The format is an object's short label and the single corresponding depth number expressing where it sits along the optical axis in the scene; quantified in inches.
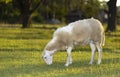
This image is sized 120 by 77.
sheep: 652.7
